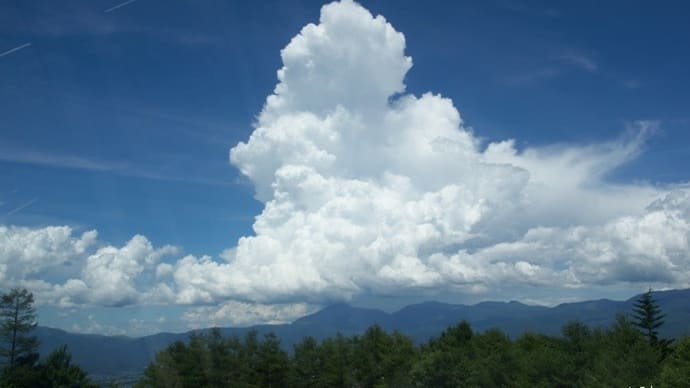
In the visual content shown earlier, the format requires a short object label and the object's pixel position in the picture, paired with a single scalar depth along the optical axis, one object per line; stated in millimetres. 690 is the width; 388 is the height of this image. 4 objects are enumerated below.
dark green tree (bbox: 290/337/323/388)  82625
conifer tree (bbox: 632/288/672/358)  104688
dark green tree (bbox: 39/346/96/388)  64062
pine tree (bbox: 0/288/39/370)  64188
